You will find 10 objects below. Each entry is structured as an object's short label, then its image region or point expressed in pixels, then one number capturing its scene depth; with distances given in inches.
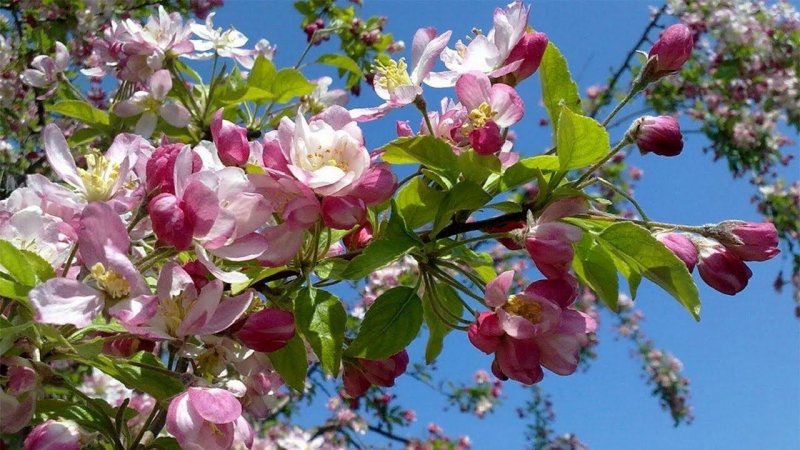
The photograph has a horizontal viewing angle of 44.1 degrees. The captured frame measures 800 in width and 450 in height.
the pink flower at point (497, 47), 13.4
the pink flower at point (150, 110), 21.2
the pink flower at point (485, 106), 12.6
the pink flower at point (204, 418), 11.3
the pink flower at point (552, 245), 11.9
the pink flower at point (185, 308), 11.4
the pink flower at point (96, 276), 10.9
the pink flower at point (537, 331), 12.2
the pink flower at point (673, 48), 13.7
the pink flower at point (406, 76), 13.5
